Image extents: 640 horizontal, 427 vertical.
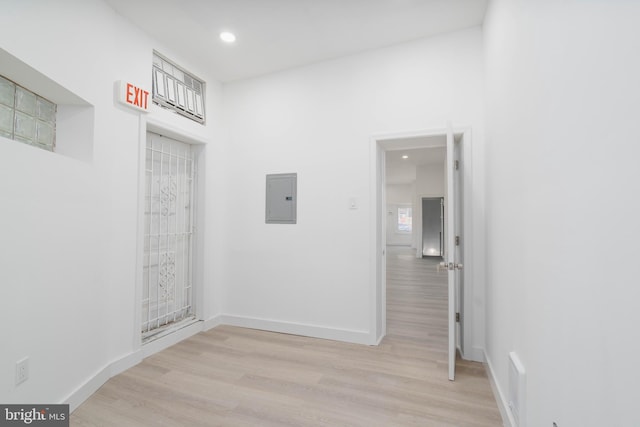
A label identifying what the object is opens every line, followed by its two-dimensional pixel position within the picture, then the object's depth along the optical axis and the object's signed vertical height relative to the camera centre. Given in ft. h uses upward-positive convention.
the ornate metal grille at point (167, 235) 9.52 -0.67
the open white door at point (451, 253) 7.29 -0.94
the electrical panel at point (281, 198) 10.84 +0.74
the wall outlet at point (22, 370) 5.10 -2.83
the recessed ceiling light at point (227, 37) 8.99 +5.85
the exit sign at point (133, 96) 7.74 +3.45
